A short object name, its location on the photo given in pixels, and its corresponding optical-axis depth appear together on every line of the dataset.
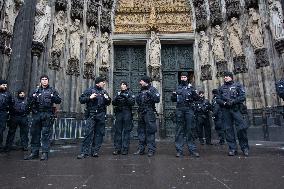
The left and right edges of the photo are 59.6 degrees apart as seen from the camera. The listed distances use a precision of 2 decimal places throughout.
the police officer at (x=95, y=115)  5.16
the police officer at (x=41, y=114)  4.84
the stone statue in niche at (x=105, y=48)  11.88
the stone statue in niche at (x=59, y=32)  10.08
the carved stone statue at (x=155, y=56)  12.27
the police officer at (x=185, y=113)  5.20
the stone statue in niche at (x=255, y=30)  9.95
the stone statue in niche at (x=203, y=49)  11.95
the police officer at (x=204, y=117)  8.66
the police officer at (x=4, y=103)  6.03
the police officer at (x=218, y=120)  8.56
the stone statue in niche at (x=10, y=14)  7.05
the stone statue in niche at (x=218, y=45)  11.35
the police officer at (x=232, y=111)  5.23
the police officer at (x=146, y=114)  5.57
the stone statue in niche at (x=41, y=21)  9.06
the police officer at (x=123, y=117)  5.84
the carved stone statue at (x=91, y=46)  11.31
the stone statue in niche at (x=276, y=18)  9.03
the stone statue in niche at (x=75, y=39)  10.71
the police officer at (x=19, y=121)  6.62
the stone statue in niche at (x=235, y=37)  10.73
